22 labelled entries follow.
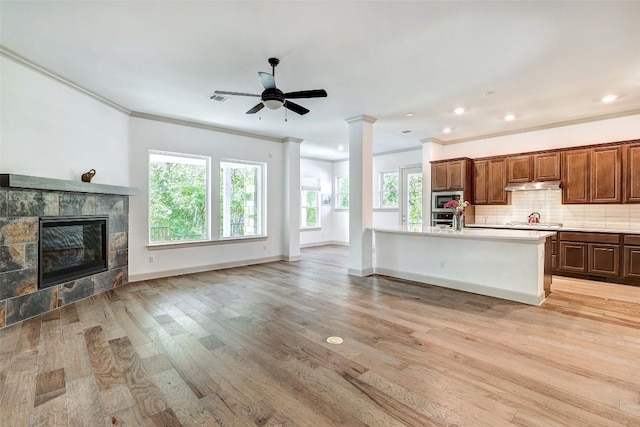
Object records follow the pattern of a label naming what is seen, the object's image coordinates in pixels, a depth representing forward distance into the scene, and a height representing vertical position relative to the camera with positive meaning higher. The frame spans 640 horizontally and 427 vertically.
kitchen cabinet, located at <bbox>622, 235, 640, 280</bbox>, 4.80 -0.74
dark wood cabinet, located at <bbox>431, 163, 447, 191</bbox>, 7.15 +0.83
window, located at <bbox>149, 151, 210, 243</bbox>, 5.70 +0.29
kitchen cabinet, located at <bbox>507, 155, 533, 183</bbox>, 6.12 +0.87
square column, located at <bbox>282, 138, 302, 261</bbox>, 7.40 +0.31
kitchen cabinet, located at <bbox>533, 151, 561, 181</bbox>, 5.79 +0.86
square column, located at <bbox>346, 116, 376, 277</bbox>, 5.68 +0.32
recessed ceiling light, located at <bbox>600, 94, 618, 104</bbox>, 4.54 +1.71
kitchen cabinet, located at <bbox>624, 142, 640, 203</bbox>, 5.03 +0.63
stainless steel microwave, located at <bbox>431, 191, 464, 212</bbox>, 6.88 +0.31
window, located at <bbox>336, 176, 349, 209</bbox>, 10.53 +0.64
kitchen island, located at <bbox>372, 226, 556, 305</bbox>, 4.09 -0.75
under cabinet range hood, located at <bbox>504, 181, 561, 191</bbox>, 5.76 +0.50
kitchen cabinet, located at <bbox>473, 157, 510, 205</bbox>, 6.50 +0.66
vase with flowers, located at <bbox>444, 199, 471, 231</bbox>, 5.13 -0.03
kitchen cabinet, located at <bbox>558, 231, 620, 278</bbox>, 4.99 -0.72
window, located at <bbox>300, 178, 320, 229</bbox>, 9.96 +0.28
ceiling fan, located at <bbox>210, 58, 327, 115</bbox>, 3.33 +1.32
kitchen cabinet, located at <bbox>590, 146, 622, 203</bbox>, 5.19 +0.63
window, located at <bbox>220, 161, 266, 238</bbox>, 6.66 +0.30
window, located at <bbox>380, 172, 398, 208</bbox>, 9.02 +0.66
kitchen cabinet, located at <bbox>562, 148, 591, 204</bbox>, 5.49 +0.65
